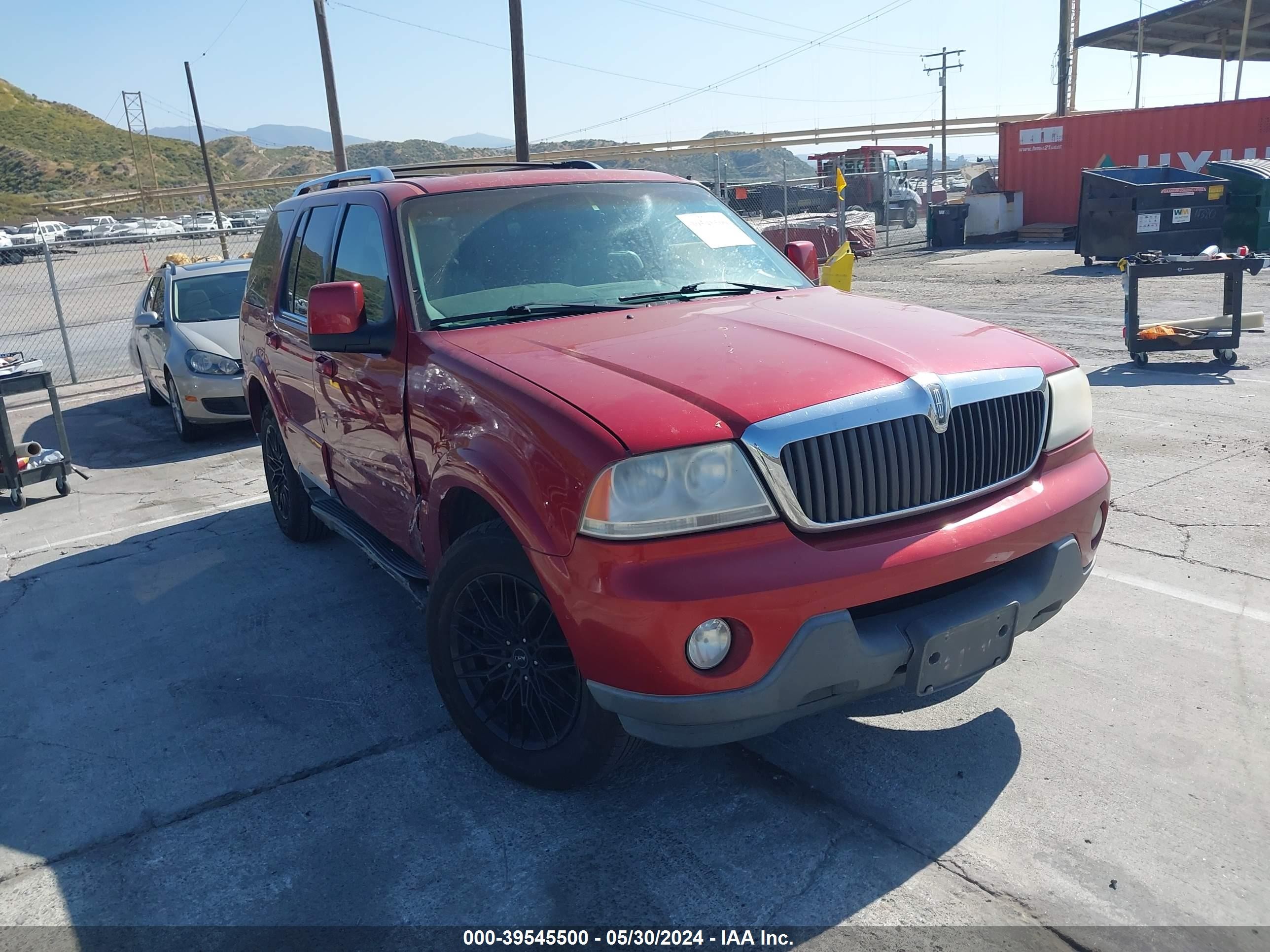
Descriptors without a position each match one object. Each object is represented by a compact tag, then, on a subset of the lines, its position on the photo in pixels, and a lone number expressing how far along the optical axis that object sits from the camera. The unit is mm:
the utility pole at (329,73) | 27734
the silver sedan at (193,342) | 9359
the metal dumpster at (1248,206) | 17500
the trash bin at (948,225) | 25047
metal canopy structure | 31016
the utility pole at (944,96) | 46594
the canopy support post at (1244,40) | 28406
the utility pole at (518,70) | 21859
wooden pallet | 23625
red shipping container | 22375
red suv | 2668
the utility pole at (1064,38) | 35062
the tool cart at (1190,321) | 8648
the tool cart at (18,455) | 7289
